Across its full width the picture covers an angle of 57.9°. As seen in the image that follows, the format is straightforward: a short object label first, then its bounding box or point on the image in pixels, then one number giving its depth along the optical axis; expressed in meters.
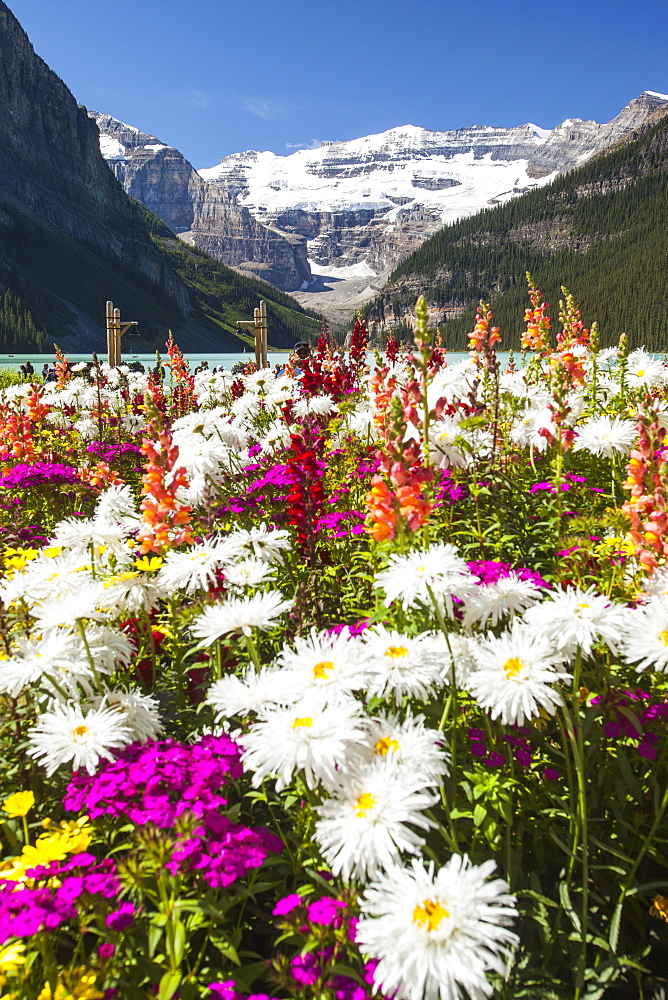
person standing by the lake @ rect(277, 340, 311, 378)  7.82
